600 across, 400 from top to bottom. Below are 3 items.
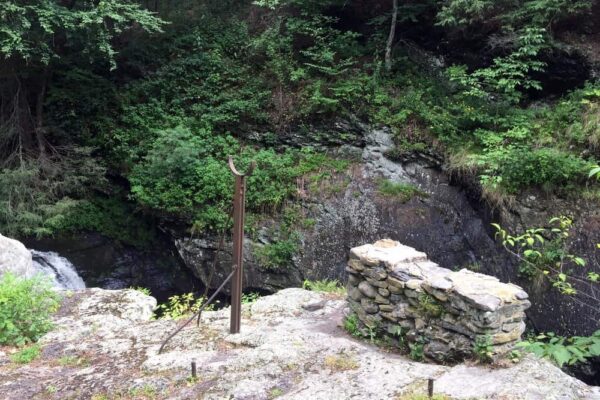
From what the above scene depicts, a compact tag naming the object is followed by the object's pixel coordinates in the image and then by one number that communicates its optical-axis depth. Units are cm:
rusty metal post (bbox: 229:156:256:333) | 506
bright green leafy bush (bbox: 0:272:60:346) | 539
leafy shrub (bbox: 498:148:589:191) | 829
